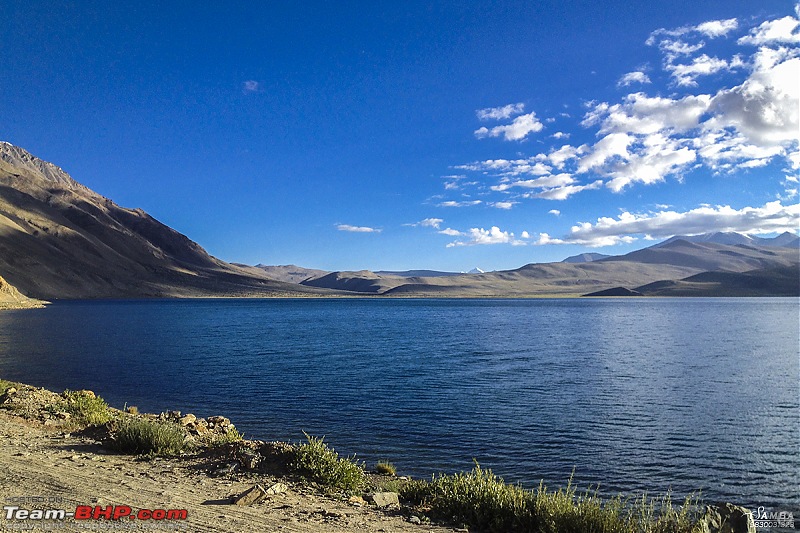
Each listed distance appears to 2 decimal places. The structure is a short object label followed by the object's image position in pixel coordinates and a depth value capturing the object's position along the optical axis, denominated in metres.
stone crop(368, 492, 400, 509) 8.99
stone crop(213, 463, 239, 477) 9.83
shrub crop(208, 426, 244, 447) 12.81
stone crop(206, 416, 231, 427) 16.78
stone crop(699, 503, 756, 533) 7.84
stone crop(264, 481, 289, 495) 8.76
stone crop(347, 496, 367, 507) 8.85
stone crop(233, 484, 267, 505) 8.23
